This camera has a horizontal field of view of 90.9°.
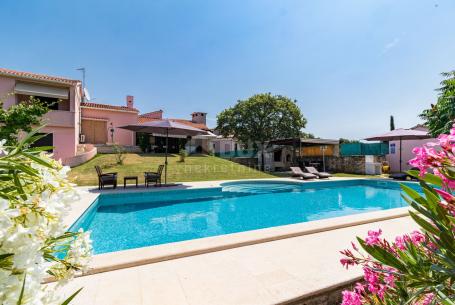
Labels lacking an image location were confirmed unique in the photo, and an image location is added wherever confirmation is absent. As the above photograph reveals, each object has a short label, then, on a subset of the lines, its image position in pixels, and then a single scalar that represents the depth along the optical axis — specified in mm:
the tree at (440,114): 8046
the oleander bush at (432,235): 1219
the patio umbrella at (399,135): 15758
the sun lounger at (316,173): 17266
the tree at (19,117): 8511
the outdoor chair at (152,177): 11791
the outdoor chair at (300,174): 16355
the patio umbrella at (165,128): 12273
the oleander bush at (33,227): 673
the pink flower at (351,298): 1706
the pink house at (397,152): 21625
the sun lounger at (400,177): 16250
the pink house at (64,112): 16688
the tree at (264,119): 25250
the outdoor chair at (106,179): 10648
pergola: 18747
